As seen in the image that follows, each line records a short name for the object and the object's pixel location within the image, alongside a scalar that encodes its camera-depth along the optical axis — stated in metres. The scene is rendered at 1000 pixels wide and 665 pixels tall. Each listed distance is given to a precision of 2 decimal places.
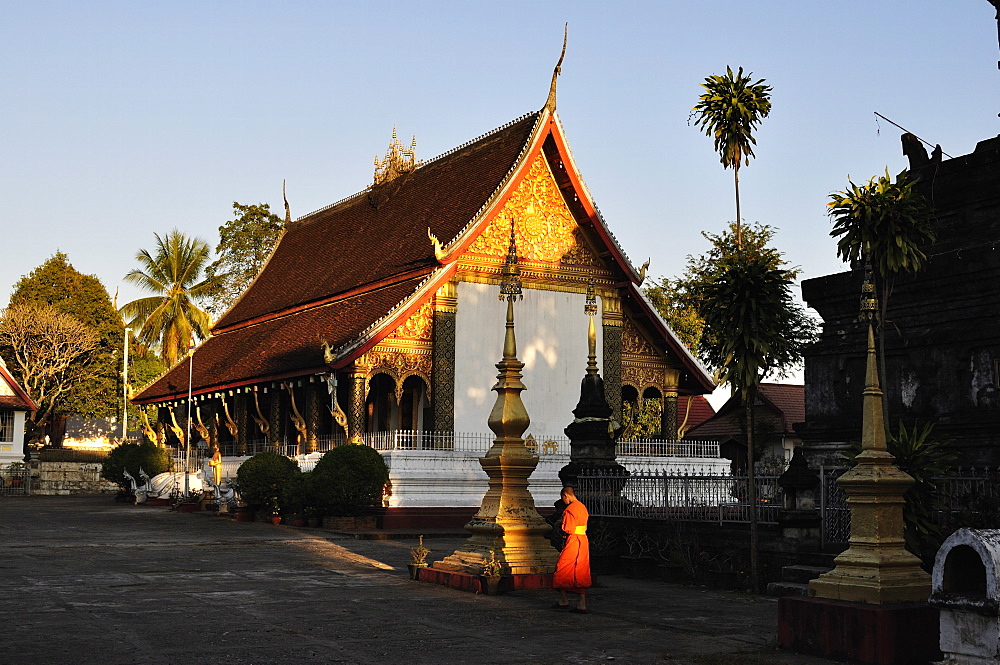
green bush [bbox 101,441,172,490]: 34.44
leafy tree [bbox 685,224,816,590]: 12.64
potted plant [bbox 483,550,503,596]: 12.34
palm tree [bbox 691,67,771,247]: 24.94
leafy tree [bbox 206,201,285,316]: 49.12
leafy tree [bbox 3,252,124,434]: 51.16
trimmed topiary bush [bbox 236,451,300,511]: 24.42
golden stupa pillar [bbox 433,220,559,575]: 12.88
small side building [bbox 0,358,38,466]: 44.38
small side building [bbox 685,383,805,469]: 42.19
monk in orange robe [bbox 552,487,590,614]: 10.98
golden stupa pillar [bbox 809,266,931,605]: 8.17
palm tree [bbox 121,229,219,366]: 46.88
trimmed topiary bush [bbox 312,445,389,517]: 22.73
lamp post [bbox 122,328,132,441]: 43.75
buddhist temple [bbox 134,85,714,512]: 26.28
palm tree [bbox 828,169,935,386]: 13.21
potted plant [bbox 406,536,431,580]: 13.71
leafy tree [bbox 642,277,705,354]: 40.81
